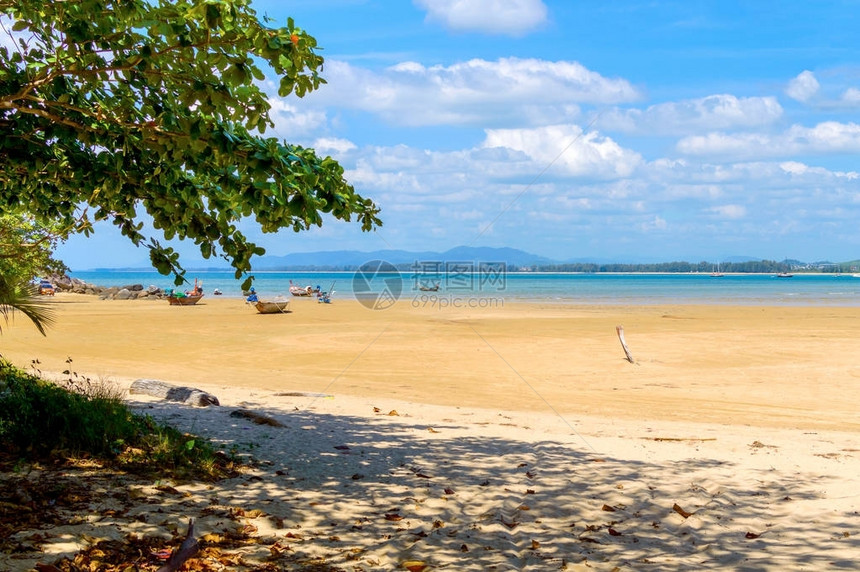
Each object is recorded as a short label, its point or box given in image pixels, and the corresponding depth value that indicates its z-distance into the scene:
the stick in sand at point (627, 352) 20.48
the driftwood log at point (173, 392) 10.97
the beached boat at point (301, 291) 64.17
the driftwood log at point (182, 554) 3.57
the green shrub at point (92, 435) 7.26
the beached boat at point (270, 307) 39.31
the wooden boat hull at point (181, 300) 48.03
